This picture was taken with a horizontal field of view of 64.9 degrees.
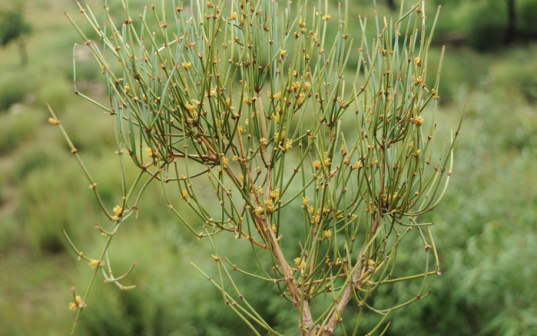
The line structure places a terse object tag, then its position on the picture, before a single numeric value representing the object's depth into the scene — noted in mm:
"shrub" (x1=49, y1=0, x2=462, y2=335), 849
